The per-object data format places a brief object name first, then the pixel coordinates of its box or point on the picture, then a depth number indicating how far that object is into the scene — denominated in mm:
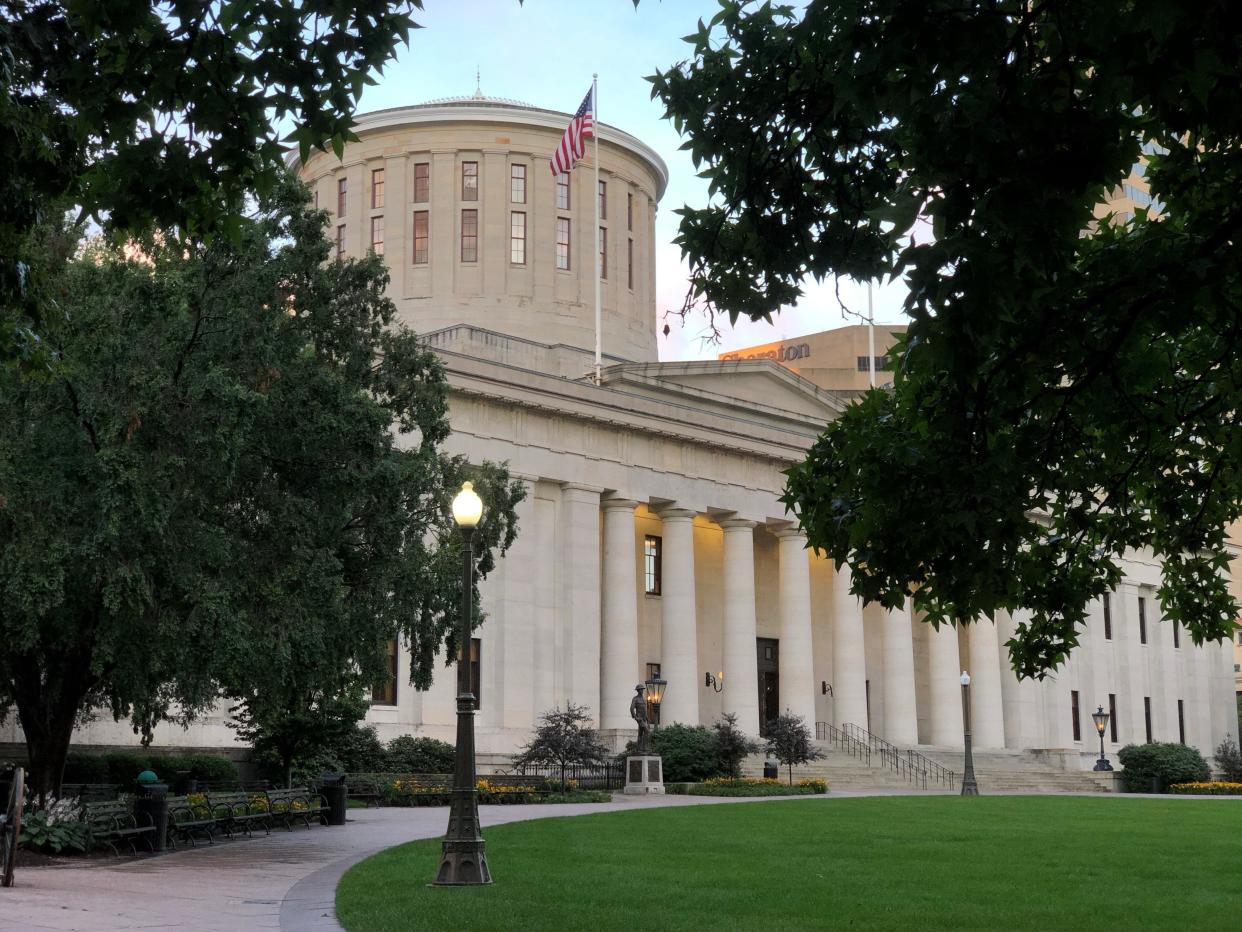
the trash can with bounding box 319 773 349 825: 28844
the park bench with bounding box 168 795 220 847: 23047
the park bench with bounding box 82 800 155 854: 20594
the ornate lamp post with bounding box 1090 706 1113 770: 54594
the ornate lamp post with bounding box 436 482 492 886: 16672
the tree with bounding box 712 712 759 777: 46375
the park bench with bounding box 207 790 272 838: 24766
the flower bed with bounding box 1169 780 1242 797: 54125
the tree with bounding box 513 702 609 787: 41562
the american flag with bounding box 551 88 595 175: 49656
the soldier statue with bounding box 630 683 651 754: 42469
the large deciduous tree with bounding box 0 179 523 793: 19969
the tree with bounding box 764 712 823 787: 46156
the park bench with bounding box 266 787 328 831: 27188
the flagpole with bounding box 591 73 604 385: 53262
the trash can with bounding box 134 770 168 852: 21906
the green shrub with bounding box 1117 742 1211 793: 58250
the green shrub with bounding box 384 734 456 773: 42156
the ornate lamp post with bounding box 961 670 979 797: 45594
